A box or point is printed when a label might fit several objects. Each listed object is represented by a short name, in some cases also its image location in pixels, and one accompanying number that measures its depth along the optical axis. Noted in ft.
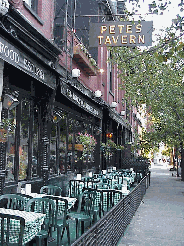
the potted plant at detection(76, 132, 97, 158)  42.32
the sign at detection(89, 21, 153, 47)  31.71
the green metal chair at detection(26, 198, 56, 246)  17.42
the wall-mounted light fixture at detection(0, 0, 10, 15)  20.87
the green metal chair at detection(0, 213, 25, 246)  13.92
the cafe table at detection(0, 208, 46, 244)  14.87
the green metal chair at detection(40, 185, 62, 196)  26.67
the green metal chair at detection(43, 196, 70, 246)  19.61
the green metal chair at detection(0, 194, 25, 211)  19.56
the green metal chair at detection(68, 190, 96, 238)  21.91
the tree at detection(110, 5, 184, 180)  53.47
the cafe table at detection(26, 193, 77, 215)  21.83
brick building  24.04
